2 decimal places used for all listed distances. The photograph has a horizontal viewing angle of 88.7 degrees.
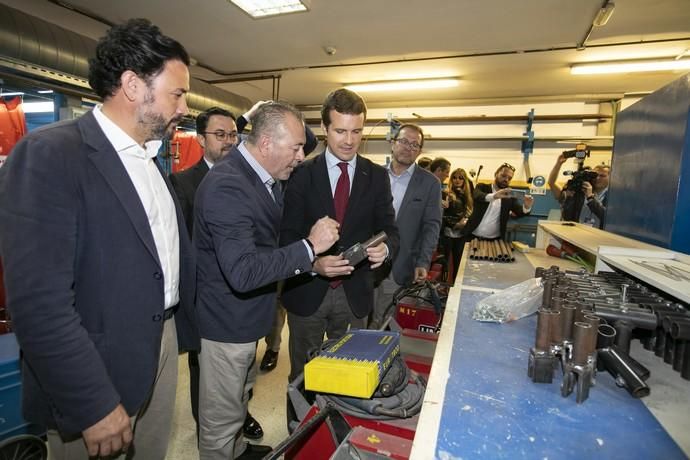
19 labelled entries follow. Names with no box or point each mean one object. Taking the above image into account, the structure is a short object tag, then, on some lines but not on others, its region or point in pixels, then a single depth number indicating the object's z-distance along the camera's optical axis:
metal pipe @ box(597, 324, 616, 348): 1.07
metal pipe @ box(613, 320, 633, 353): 1.07
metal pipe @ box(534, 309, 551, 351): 1.03
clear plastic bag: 1.46
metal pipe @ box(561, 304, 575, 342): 1.04
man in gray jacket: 2.58
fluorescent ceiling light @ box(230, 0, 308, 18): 3.06
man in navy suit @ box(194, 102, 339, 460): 1.28
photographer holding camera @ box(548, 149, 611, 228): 3.12
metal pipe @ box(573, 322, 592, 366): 0.93
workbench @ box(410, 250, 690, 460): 0.77
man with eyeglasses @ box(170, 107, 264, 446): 2.06
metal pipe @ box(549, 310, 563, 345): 1.03
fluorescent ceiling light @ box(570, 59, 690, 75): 4.02
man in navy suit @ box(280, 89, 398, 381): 1.65
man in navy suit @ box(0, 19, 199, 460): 0.76
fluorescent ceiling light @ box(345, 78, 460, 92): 5.07
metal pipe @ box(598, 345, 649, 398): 0.90
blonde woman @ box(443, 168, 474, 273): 4.70
